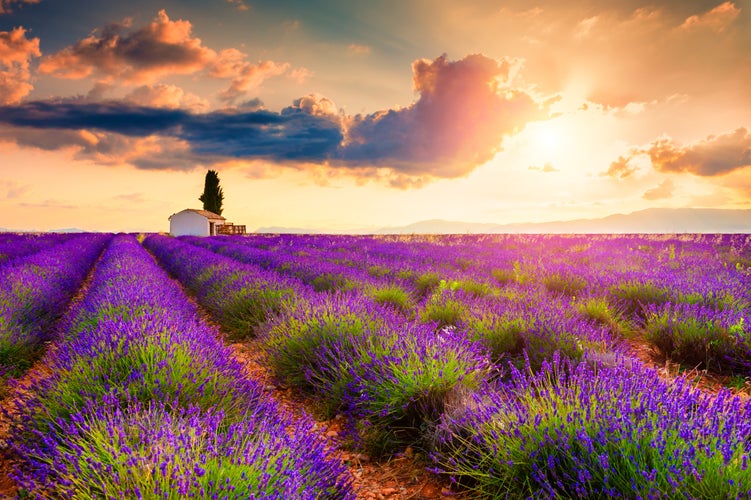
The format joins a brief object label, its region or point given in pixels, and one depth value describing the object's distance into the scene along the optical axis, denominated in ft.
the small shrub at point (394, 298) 19.19
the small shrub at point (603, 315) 16.84
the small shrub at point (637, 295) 19.86
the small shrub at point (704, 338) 13.66
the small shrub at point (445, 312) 16.46
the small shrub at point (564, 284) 23.92
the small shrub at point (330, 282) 21.76
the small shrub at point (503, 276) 27.14
